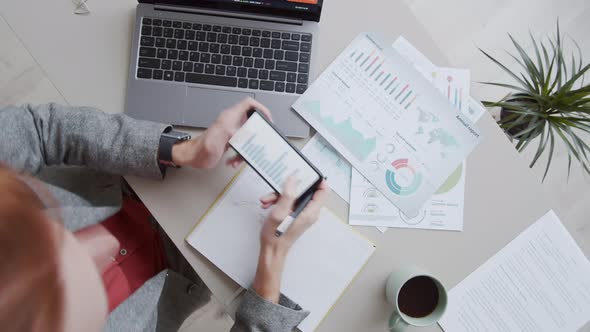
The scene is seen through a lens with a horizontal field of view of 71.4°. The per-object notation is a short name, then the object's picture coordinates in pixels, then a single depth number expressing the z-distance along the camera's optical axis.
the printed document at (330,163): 0.78
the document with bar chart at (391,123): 0.78
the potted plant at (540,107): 0.96
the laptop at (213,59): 0.74
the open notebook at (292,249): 0.74
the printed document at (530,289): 0.80
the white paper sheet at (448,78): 0.81
